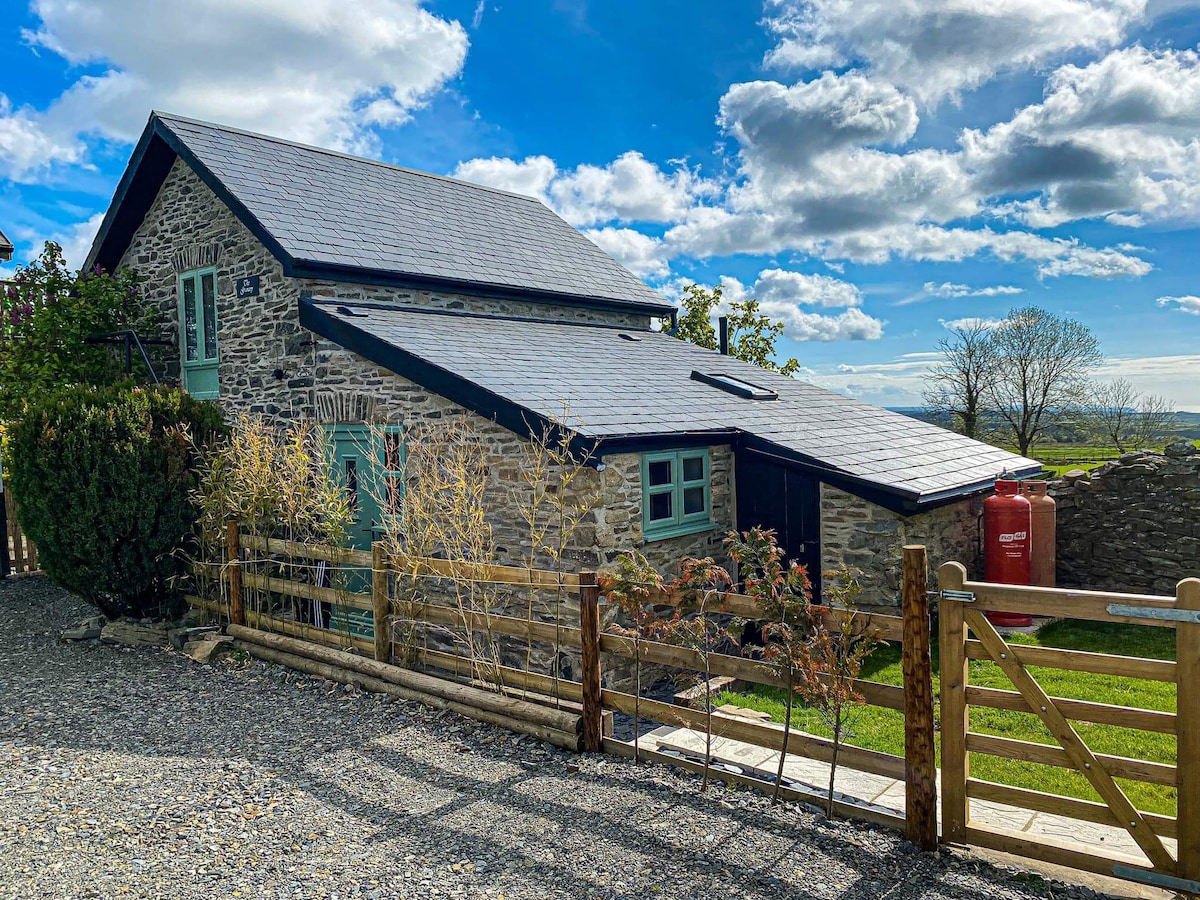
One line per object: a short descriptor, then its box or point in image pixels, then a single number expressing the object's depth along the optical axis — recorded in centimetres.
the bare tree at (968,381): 3647
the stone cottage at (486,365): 945
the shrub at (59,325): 1368
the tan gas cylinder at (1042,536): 1185
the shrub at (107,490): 934
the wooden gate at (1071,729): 400
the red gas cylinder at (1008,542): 1096
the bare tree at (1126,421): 3456
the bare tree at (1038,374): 3531
